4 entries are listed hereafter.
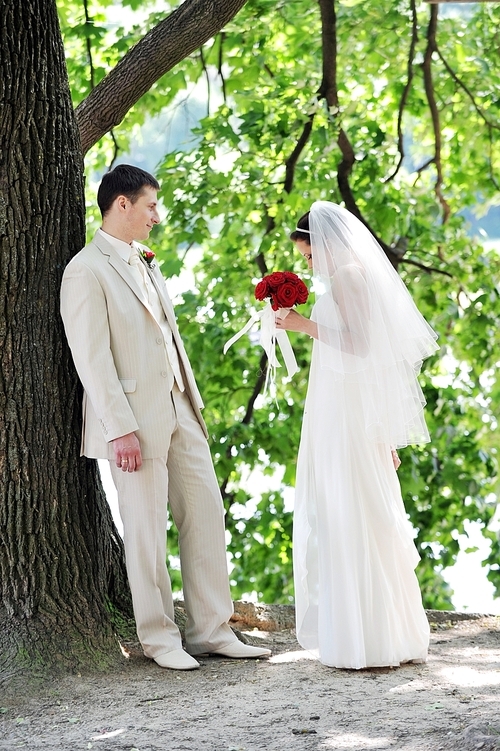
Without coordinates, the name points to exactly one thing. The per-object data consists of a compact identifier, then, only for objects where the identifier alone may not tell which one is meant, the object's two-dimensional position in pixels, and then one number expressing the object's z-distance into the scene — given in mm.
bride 7613
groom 7359
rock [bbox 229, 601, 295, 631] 9266
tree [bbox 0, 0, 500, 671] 13414
